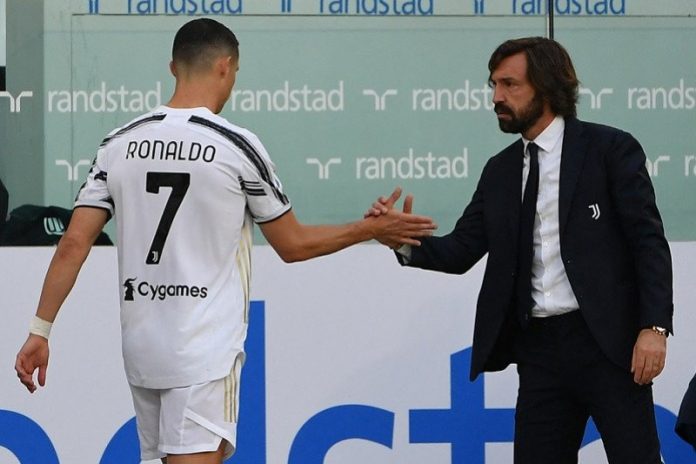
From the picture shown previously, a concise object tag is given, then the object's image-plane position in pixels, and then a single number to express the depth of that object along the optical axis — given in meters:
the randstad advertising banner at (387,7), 11.60
